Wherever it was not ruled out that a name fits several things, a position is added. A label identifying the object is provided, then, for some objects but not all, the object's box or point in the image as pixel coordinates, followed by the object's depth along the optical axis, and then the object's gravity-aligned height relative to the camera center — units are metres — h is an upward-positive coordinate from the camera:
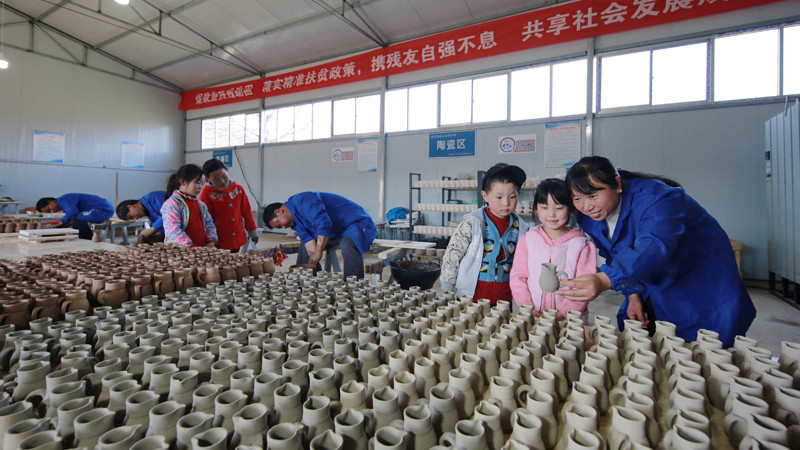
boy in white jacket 1.83 -0.12
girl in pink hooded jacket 1.57 -0.10
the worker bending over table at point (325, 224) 2.87 +0.00
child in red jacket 2.86 +0.15
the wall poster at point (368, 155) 7.48 +1.42
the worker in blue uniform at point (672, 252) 1.23 -0.07
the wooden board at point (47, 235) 3.01 -0.13
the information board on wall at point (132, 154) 9.62 +1.73
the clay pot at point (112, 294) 1.31 -0.26
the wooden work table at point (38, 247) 2.45 -0.20
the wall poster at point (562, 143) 5.51 +1.26
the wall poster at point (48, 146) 8.29 +1.66
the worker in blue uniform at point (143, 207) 3.83 +0.14
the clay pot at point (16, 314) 1.06 -0.27
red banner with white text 4.61 +2.88
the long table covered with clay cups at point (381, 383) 0.58 -0.30
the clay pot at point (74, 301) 1.20 -0.26
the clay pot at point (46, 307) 1.13 -0.27
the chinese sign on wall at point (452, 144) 6.43 +1.44
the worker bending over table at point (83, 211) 4.77 +0.12
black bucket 2.52 -0.32
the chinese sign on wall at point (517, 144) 5.86 +1.33
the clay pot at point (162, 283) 1.43 -0.24
